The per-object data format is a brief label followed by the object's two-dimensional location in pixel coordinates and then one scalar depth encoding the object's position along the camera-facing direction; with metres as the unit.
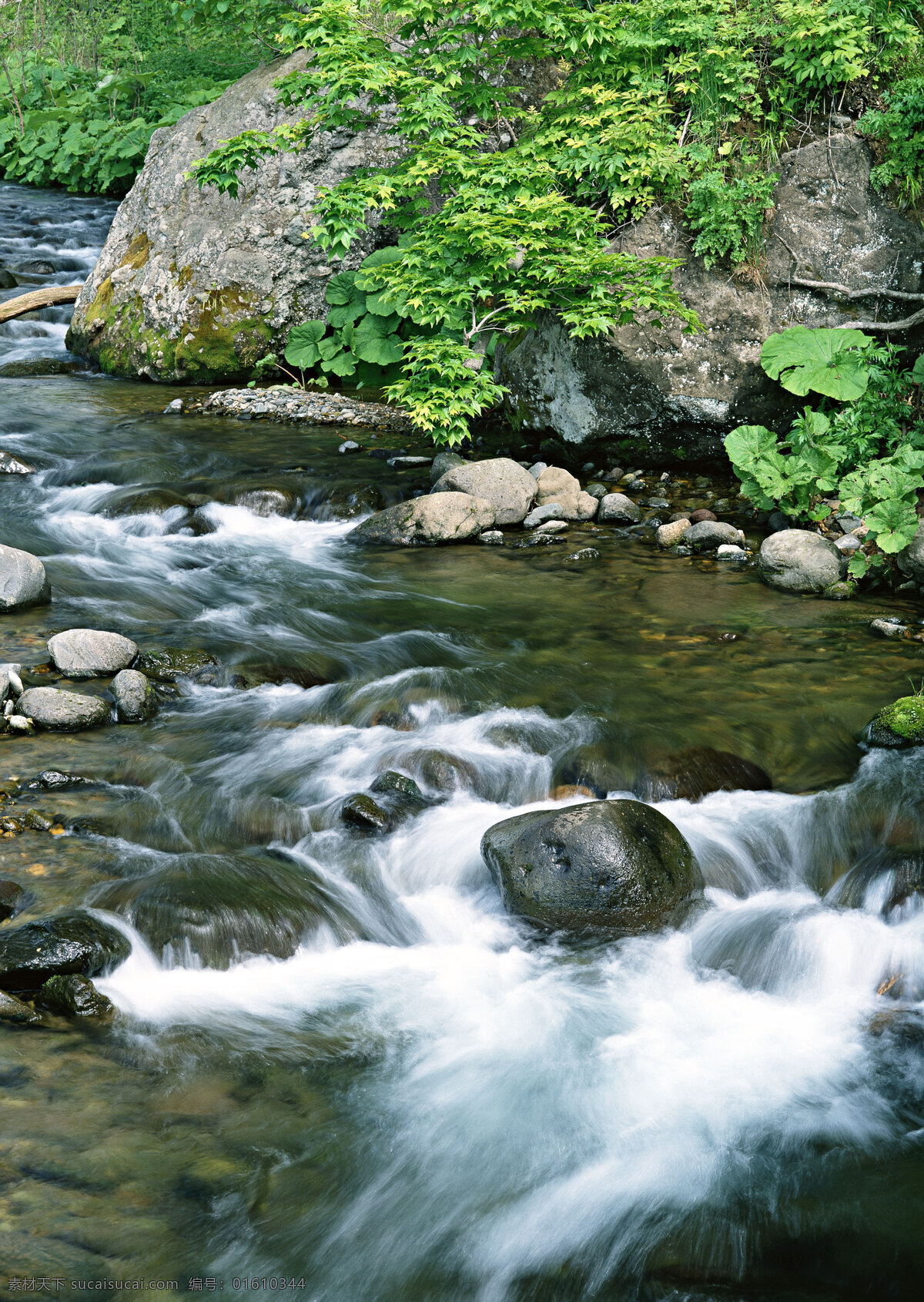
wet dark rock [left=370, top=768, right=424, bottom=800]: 4.52
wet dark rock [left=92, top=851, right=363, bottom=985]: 3.46
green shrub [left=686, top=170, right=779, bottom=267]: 7.52
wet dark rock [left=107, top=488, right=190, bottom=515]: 7.99
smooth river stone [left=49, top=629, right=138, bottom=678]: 5.14
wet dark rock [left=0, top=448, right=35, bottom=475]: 8.75
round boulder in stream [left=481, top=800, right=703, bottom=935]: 3.73
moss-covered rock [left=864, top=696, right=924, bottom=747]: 4.68
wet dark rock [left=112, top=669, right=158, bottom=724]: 4.91
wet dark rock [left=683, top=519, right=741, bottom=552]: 7.32
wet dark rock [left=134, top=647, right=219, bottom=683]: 5.40
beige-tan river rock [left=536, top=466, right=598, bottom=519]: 8.02
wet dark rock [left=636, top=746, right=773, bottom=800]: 4.50
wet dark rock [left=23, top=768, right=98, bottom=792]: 4.20
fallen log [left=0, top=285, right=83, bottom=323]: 12.84
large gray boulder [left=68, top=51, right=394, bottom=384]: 11.47
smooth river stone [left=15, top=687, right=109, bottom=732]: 4.69
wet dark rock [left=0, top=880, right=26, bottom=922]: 3.39
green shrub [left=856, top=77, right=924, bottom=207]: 7.05
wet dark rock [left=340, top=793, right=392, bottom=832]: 4.31
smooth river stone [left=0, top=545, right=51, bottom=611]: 5.95
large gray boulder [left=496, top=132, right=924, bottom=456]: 7.52
